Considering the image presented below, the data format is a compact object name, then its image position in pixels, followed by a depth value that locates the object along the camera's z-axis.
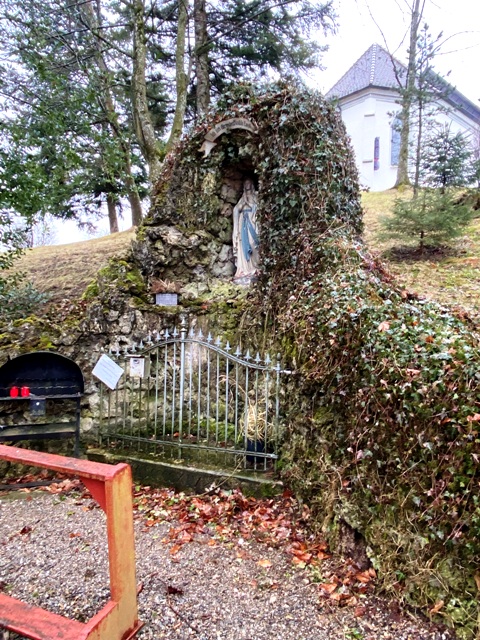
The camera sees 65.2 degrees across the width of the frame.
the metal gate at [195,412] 3.88
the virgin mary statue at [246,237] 6.12
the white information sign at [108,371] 4.48
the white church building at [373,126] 19.53
